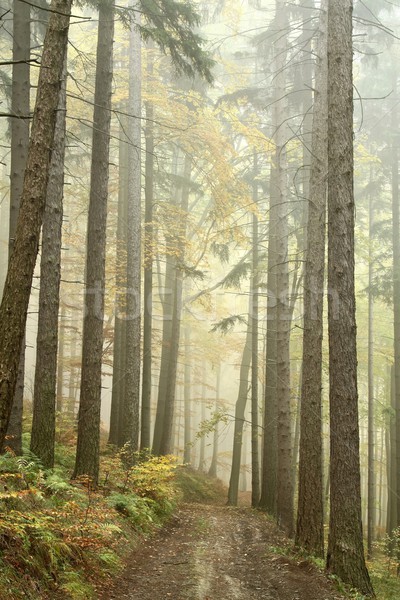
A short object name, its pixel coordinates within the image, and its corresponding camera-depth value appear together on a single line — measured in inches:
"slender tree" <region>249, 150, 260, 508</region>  688.1
